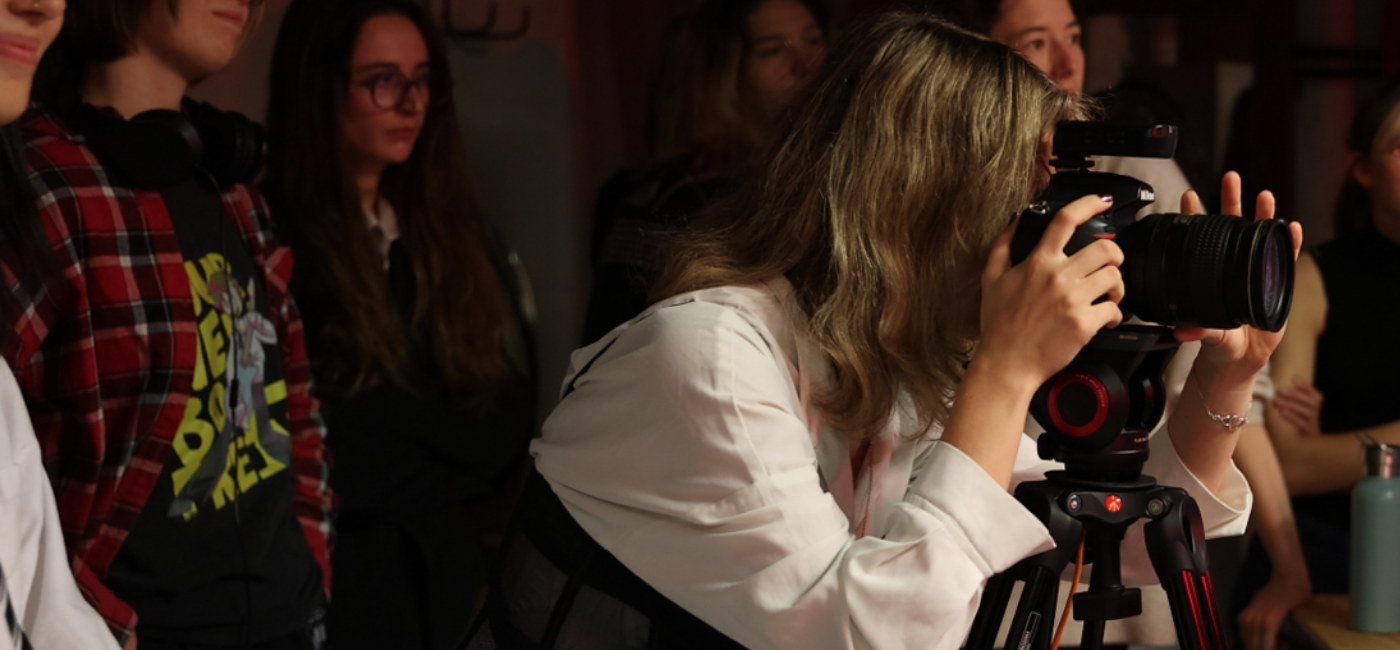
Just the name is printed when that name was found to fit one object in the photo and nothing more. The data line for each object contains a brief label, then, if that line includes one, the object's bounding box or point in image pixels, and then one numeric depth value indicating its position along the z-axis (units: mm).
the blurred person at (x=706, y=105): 4482
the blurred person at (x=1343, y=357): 4268
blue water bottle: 3813
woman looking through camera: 3380
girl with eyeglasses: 4222
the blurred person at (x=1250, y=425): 4094
